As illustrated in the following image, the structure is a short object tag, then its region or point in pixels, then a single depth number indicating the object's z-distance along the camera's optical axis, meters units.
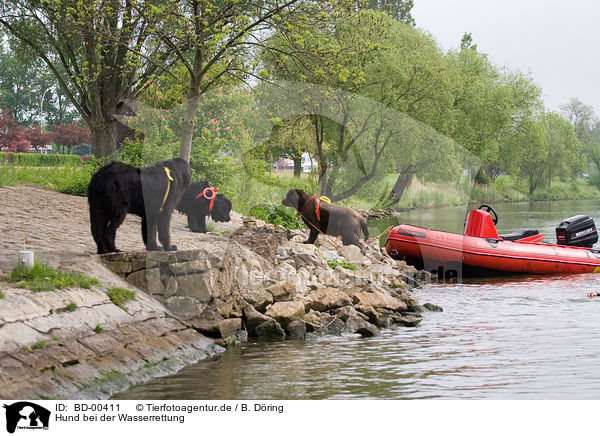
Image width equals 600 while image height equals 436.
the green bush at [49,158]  31.69
